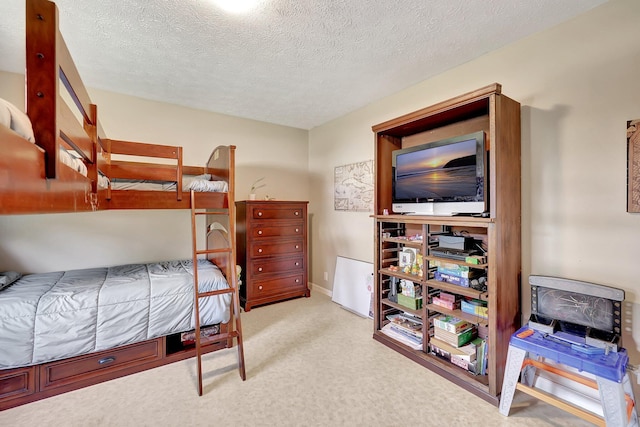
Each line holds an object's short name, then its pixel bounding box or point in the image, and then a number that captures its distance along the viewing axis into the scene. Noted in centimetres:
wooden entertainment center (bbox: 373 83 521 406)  185
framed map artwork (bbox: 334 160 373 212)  340
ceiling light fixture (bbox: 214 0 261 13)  171
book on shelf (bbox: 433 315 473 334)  216
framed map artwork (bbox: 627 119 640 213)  161
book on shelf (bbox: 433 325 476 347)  214
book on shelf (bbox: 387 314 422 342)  246
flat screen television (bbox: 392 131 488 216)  200
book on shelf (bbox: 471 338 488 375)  203
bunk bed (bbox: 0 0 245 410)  144
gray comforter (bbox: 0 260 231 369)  183
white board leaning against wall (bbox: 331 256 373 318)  331
